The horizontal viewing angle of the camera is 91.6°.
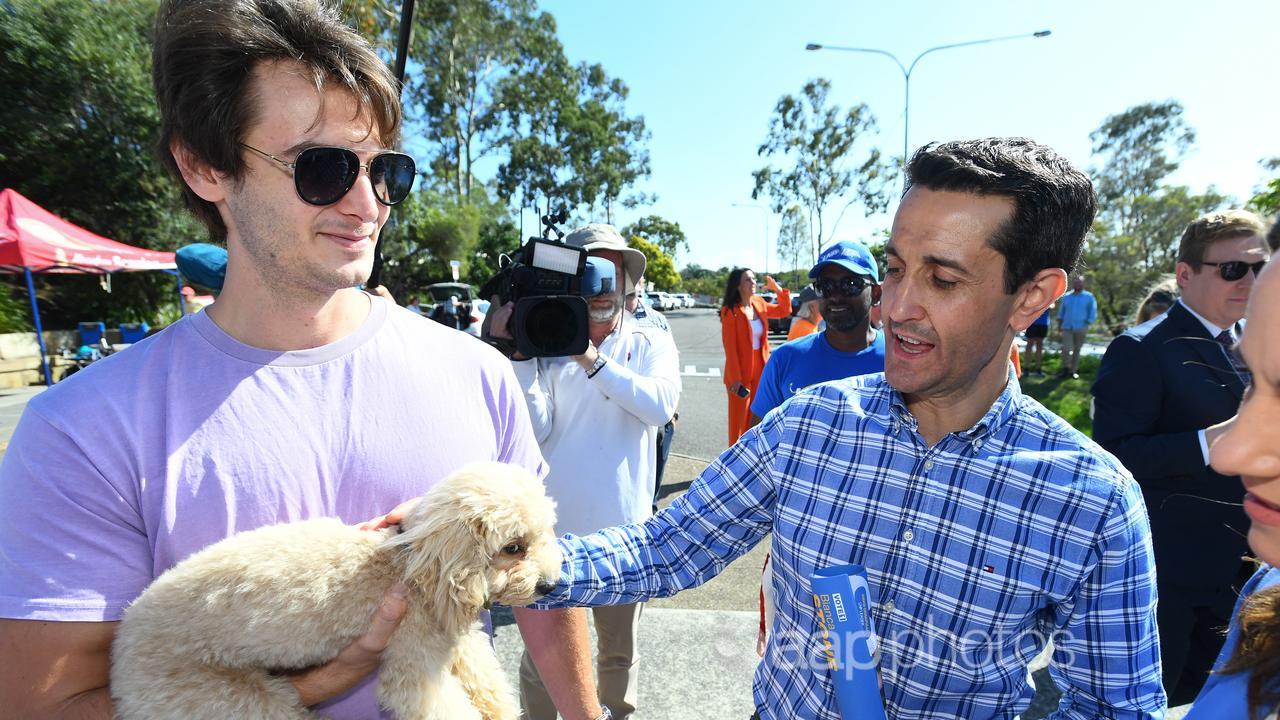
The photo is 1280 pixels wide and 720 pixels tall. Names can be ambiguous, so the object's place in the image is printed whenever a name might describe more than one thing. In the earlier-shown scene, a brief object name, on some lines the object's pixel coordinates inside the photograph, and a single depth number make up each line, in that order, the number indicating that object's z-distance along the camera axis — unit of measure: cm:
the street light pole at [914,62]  1813
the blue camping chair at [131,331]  1633
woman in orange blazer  633
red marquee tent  1111
